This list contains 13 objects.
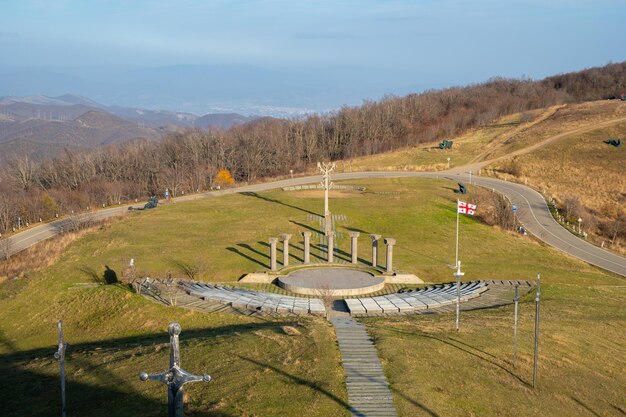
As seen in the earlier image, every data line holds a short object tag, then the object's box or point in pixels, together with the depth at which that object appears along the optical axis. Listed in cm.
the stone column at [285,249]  4567
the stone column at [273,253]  4472
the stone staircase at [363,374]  2058
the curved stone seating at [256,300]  3434
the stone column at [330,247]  4741
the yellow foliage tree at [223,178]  9481
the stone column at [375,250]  4647
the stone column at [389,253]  4484
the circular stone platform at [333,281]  3997
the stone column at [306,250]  4684
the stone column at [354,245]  4631
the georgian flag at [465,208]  4507
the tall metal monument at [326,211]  5556
